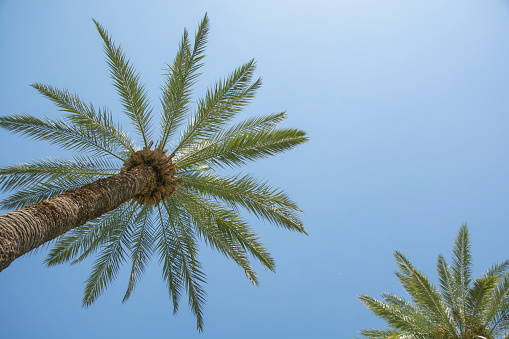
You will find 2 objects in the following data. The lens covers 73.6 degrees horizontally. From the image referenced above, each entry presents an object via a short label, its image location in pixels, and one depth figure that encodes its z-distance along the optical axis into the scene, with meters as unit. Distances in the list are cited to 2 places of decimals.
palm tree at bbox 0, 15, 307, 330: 7.69
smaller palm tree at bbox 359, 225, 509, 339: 7.98
